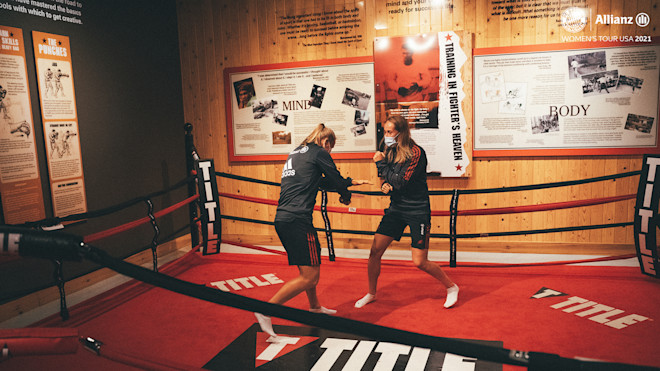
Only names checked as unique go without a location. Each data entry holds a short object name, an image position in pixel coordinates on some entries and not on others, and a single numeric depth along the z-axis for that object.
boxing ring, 0.92
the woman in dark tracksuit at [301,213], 3.17
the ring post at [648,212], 3.92
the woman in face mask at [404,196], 3.53
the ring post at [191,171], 5.35
